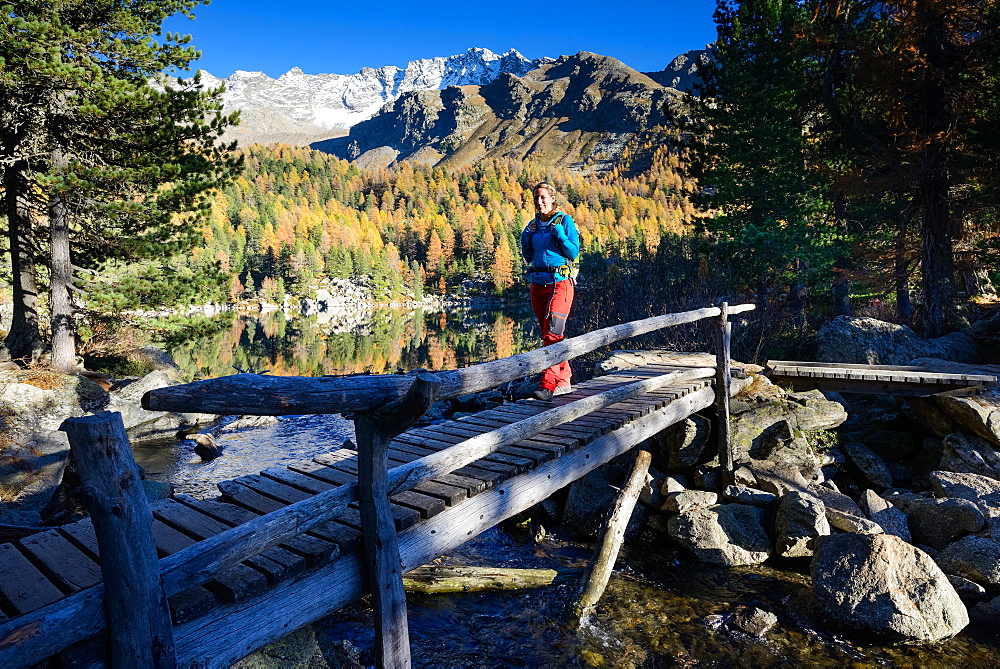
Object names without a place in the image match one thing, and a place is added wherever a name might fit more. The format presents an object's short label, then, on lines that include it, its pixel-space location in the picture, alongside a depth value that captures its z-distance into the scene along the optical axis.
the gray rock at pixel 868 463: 8.01
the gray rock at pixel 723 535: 6.43
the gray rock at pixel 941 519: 6.17
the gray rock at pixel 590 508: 7.29
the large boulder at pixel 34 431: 8.07
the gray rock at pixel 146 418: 13.42
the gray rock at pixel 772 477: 7.16
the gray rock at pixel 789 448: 7.84
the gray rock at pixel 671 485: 7.35
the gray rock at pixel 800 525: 6.29
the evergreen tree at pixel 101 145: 11.77
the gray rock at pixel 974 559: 5.57
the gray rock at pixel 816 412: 8.46
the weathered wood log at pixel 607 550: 5.60
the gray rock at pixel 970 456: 7.43
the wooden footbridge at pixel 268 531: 2.23
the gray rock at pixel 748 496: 7.06
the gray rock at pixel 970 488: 6.41
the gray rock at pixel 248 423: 14.23
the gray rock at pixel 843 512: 6.21
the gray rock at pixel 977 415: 7.44
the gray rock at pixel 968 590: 5.45
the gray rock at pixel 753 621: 5.14
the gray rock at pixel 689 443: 8.08
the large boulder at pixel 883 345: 11.34
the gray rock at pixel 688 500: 7.07
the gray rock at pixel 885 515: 6.49
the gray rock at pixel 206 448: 11.91
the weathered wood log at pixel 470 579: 5.94
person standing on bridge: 6.66
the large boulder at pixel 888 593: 4.80
